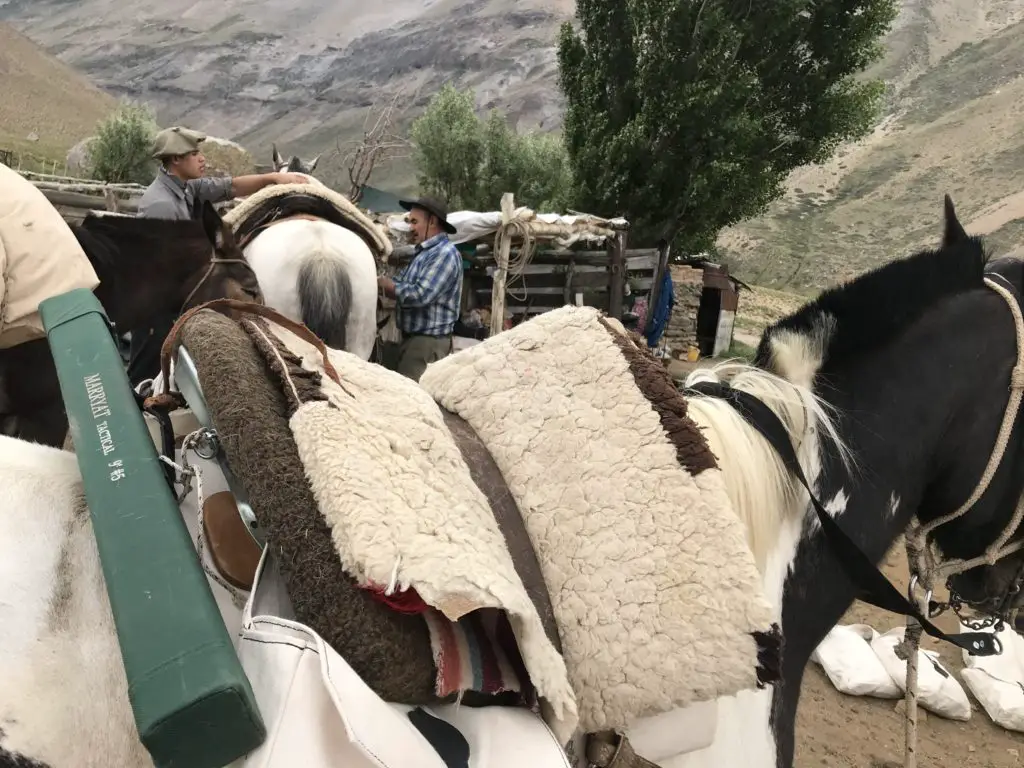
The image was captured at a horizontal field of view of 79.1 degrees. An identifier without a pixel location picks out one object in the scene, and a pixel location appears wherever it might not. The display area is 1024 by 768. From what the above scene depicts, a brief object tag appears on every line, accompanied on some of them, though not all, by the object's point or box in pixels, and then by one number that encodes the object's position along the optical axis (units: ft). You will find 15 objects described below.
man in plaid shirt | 15.19
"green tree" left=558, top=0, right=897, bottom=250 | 37.81
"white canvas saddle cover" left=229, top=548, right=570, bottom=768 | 2.20
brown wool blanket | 2.56
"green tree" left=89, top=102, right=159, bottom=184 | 70.74
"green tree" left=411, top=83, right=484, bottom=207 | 69.05
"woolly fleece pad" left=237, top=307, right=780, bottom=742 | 2.73
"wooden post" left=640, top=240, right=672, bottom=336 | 31.42
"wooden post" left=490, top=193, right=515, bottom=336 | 20.29
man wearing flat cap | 13.29
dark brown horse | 11.74
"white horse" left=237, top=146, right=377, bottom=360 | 12.74
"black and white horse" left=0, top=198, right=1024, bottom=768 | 4.05
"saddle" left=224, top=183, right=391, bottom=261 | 13.33
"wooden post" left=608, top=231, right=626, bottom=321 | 27.09
